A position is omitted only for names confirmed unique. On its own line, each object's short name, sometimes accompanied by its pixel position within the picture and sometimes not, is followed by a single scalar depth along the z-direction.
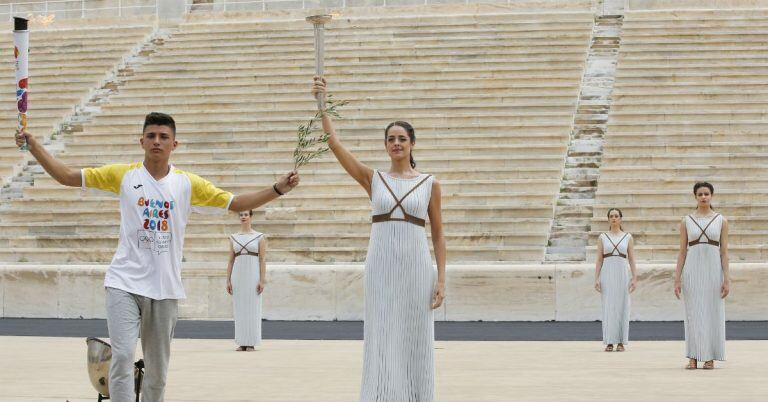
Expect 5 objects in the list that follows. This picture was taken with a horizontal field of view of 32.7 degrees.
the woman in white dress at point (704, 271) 12.45
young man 6.68
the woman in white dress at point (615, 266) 15.61
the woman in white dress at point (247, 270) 15.48
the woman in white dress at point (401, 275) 7.62
